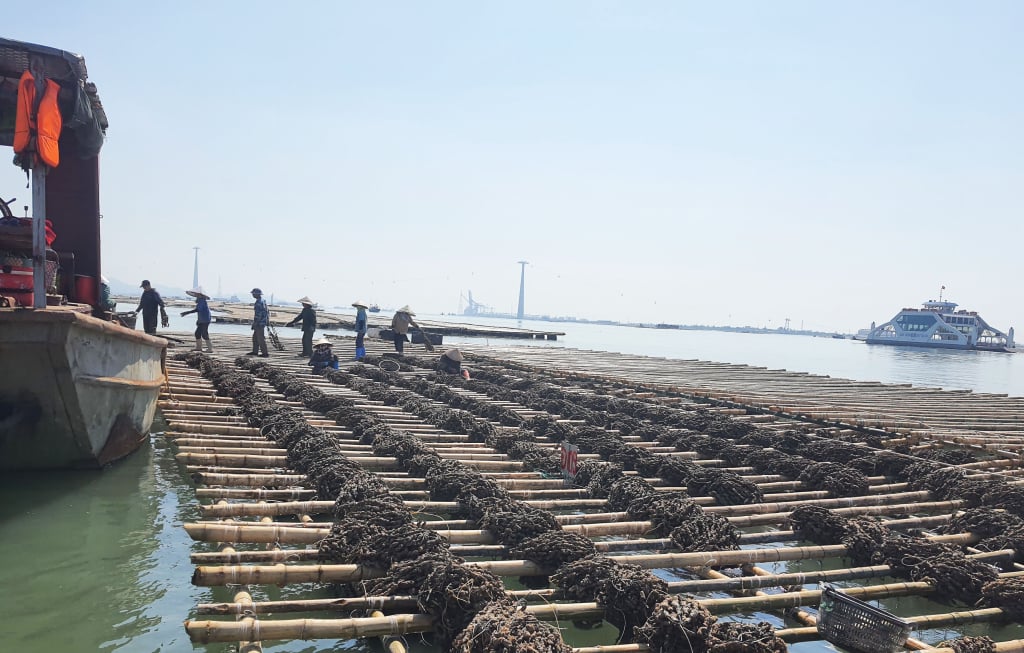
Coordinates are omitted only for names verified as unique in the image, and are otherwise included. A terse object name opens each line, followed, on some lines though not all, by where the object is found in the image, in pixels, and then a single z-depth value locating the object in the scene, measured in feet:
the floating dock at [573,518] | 13.41
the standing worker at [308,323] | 58.54
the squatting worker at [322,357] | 50.52
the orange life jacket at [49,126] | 19.36
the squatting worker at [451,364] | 53.26
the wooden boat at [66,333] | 19.76
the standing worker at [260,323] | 55.41
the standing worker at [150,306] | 52.70
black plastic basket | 12.98
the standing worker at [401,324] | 65.31
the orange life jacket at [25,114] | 19.08
